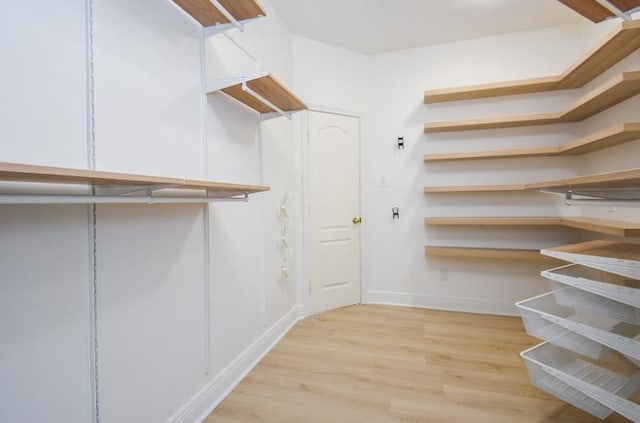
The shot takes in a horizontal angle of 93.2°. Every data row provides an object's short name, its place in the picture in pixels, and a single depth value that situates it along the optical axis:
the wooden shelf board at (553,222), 1.90
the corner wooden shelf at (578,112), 1.96
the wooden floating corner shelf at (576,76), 1.98
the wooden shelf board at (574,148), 1.94
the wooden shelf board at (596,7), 1.35
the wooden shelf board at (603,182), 1.15
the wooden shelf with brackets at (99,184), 0.68
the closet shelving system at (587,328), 1.38
